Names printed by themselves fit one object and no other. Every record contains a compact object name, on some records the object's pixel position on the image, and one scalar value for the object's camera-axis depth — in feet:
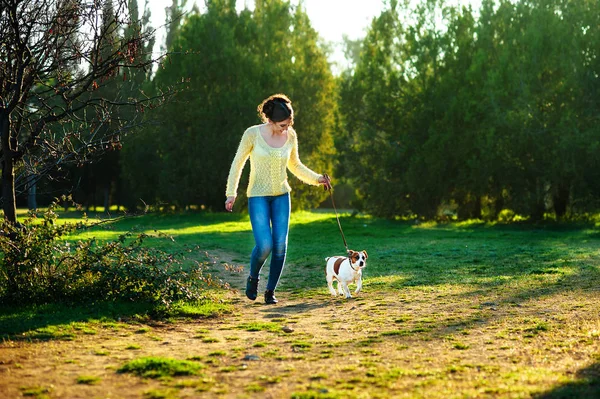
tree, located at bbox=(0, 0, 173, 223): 26.99
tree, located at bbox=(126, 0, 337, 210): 111.55
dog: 31.99
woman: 28.99
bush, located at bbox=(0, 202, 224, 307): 27.66
